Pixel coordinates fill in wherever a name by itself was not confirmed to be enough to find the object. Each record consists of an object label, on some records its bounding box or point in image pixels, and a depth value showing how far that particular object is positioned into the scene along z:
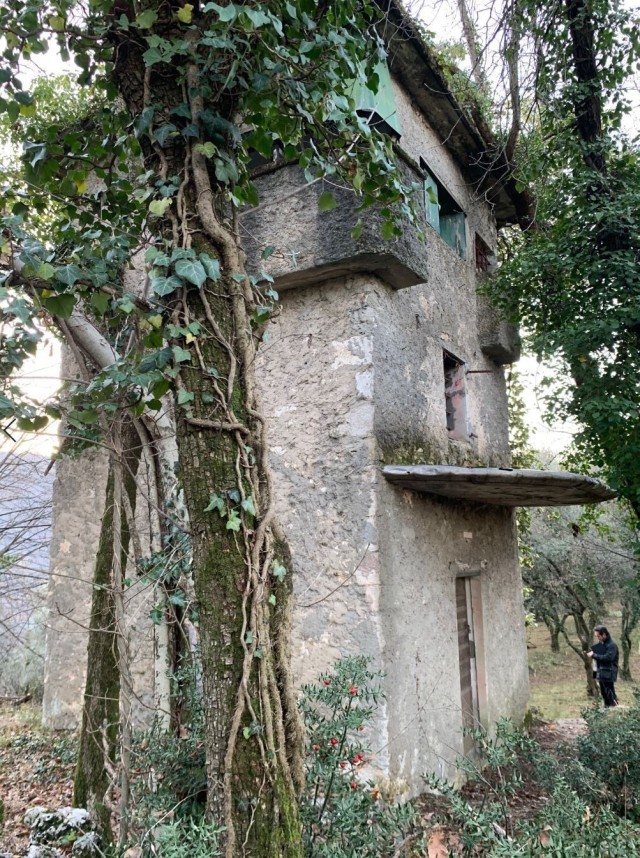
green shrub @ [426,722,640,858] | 2.13
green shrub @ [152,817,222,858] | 1.80
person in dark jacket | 9.01
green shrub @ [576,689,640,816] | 4.03
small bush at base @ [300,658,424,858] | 2.28
